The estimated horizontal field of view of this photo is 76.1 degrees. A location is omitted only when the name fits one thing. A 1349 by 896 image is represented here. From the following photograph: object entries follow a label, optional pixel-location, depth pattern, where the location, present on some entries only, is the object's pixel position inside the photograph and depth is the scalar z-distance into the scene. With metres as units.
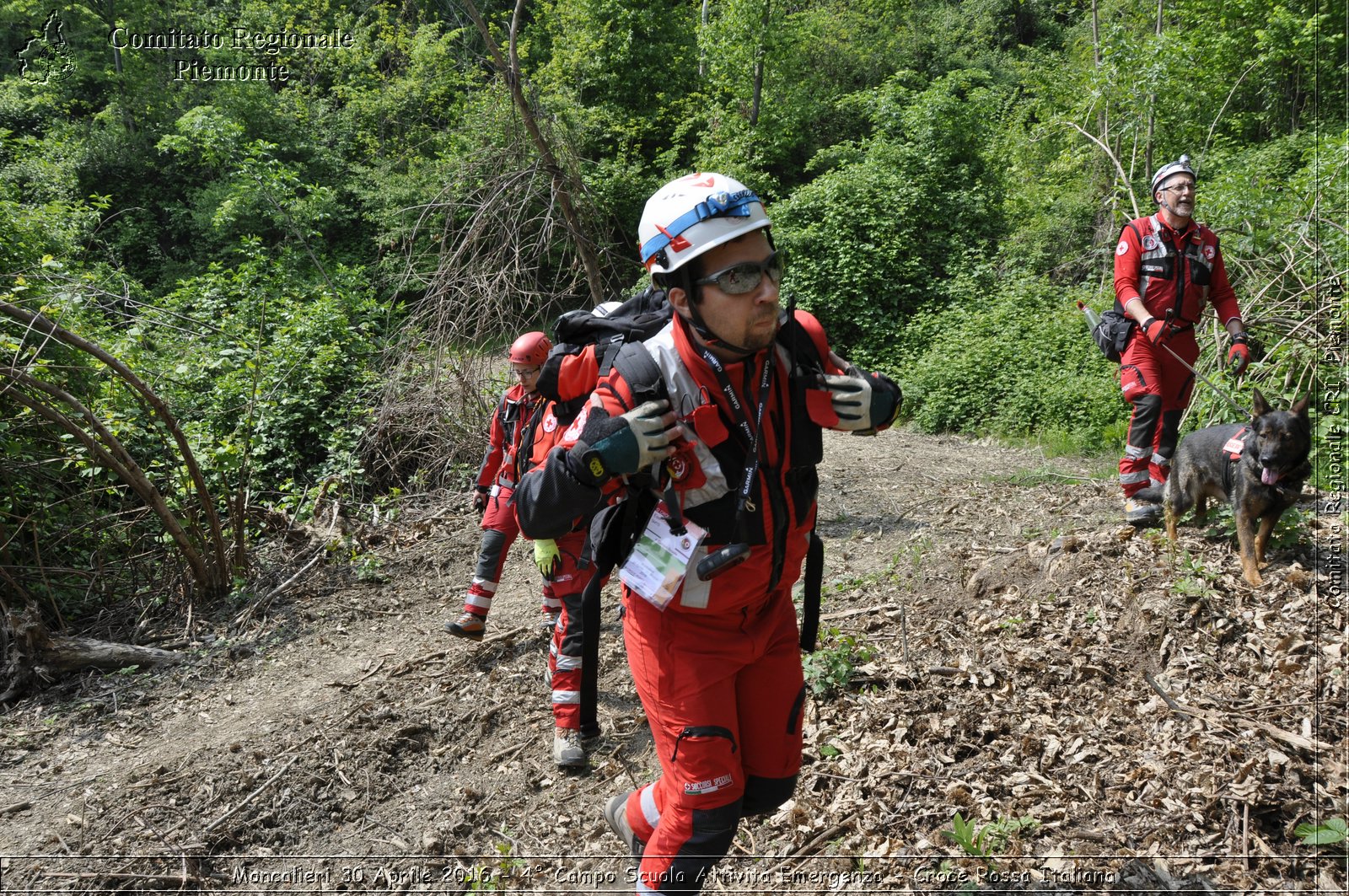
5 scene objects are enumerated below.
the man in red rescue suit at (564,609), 4.67
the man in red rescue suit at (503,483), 5.34
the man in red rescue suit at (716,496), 2.64
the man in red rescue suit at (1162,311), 5.85
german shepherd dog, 4.64
